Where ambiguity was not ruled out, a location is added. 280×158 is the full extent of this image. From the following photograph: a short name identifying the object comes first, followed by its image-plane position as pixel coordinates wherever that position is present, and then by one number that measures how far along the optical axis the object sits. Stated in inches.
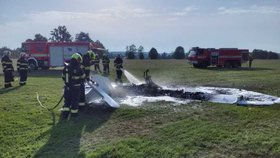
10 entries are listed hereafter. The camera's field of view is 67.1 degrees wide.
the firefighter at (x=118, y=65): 480.8
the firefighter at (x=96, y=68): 683.0
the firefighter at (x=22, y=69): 432.6
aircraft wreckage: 263.7
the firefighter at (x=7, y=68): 406.4
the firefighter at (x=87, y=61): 335.8
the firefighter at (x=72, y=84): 228.6
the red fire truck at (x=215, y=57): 904.8
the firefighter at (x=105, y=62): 641.2
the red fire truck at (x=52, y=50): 757.6
